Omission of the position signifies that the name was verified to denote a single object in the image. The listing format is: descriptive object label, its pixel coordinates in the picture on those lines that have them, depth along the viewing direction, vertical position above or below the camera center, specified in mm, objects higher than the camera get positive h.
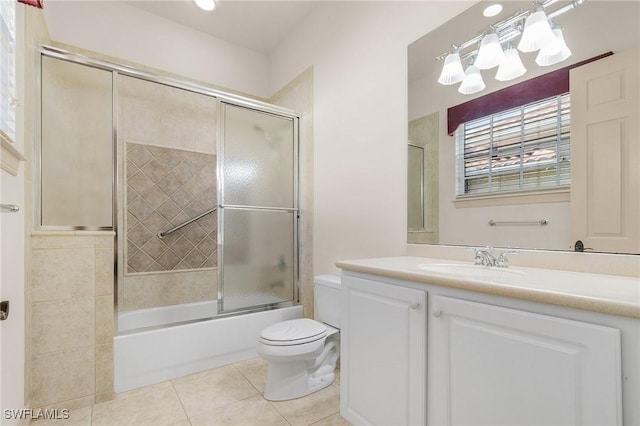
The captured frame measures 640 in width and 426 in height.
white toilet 1692 -818
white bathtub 1820 -885
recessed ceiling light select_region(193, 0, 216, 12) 2342 +1678
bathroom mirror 1118 +483
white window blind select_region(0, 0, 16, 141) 1154 +593
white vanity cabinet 700 -401
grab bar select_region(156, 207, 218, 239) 2617 -113
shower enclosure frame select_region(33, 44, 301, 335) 1681 +513
